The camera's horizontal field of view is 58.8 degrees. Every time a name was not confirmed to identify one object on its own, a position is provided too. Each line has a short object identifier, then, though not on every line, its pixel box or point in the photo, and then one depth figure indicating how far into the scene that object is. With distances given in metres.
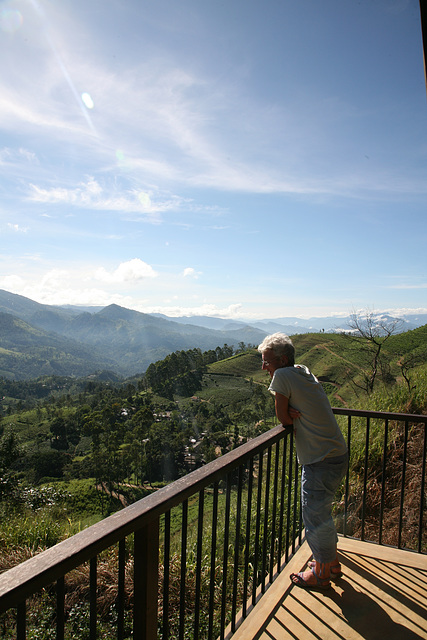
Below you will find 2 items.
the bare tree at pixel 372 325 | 12.70
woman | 2.14
